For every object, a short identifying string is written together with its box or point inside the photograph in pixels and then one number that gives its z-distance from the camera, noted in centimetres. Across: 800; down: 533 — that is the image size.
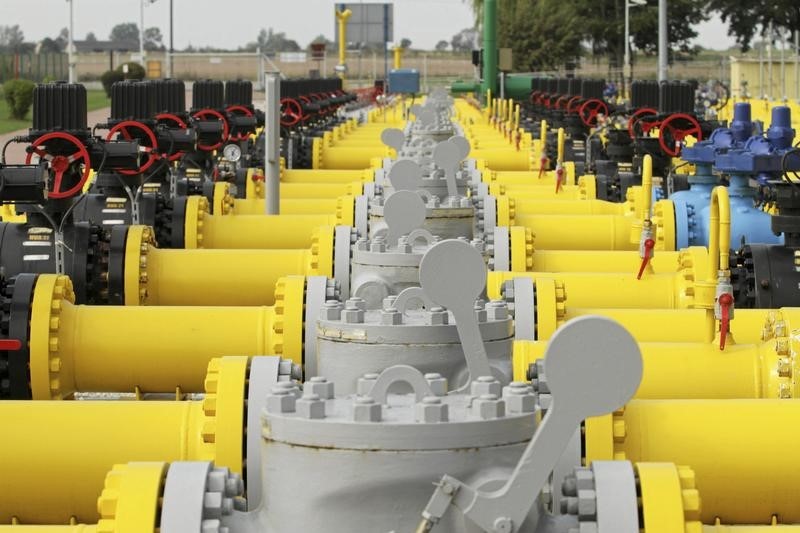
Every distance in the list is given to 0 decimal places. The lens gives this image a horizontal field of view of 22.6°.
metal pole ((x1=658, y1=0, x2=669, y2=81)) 3375
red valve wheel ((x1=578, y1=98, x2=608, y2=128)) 3039
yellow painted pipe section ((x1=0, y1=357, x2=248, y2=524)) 645
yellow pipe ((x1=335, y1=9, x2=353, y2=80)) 8148
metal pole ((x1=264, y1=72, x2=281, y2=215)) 1548
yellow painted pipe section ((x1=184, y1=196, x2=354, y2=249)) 1419
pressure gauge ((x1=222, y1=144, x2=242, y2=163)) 2191
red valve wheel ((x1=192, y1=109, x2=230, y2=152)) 2250
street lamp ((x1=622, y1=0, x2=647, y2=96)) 5182
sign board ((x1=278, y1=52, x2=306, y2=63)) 10253
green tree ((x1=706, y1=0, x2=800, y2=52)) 7769
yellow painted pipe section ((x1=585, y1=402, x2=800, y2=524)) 628
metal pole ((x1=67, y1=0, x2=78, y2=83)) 3421
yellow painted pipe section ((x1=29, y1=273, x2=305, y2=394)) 866
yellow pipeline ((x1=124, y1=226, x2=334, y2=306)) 1130
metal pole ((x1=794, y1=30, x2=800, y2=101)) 4772
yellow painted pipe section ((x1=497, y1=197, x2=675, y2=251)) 1429
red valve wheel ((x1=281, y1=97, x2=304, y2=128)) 3046
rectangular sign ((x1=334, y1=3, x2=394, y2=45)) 10288
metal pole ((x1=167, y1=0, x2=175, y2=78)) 4213
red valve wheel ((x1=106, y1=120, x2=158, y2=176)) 1655
